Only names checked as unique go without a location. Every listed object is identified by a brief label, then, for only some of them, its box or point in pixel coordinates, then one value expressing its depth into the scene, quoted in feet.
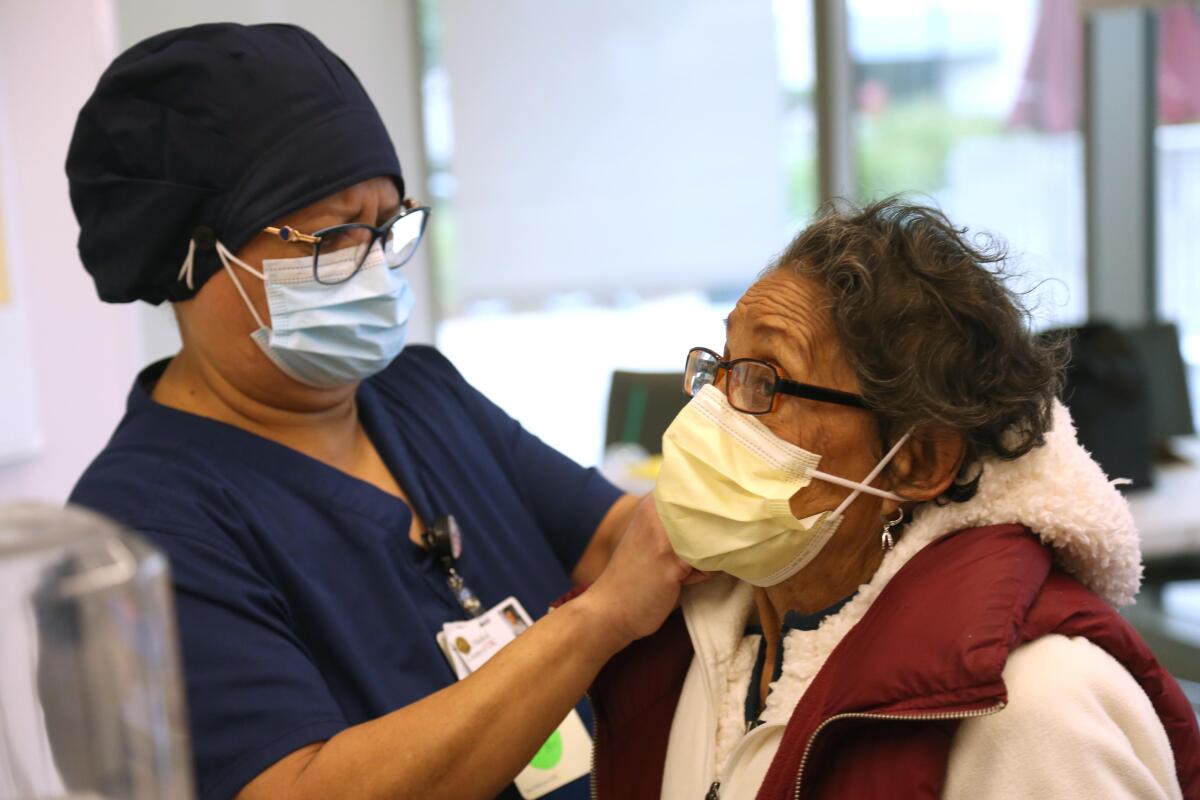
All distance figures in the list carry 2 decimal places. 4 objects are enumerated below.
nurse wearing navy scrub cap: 4.05
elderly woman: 3.34
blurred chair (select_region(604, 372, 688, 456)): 11.16
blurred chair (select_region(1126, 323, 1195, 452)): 12.12
